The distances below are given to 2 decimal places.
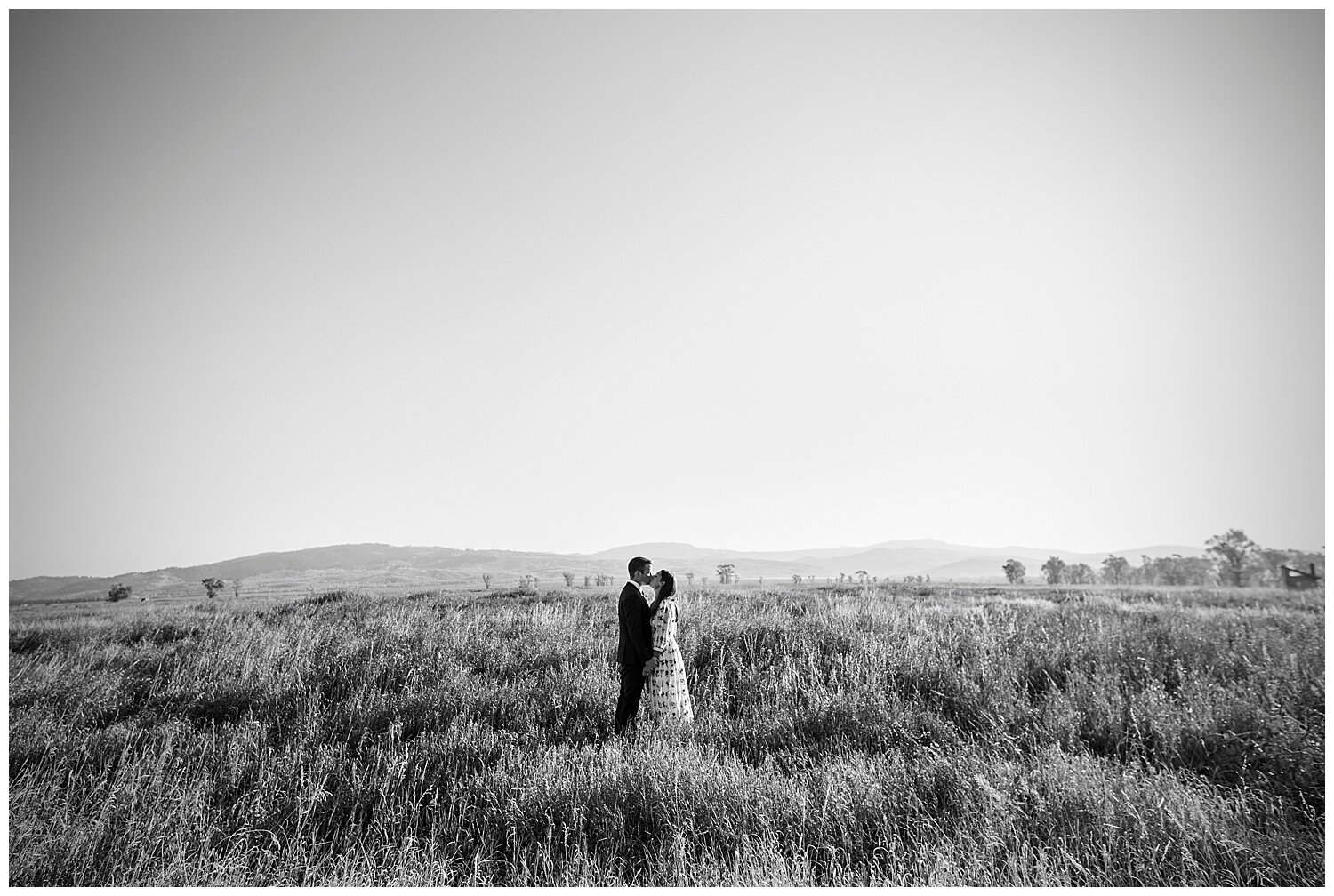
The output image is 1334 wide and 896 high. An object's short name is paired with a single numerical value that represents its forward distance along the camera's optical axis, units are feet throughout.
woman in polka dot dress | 18.54
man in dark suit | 18.54
